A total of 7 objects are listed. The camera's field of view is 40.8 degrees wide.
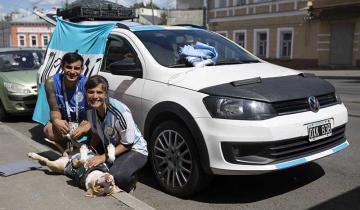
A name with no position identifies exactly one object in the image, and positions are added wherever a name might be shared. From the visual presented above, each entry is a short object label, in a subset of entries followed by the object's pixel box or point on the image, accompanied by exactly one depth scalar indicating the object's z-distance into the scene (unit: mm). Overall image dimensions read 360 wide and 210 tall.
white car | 4355
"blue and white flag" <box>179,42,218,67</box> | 5398
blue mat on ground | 5348
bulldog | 4559
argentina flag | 6328
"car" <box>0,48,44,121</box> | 9375
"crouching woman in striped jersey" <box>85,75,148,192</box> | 4785
